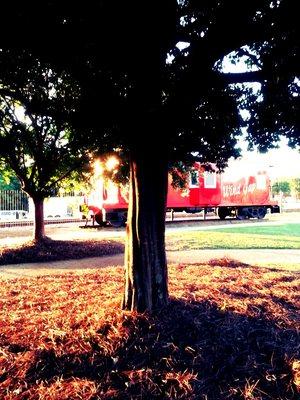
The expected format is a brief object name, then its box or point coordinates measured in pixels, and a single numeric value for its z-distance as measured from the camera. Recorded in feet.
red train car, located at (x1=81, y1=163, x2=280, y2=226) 64.80
